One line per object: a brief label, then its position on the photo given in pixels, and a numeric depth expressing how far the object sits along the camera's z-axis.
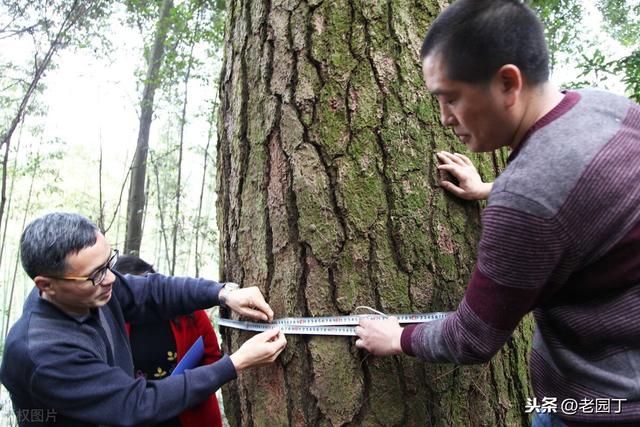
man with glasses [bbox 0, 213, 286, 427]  1.85
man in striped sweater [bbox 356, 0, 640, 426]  1.14
